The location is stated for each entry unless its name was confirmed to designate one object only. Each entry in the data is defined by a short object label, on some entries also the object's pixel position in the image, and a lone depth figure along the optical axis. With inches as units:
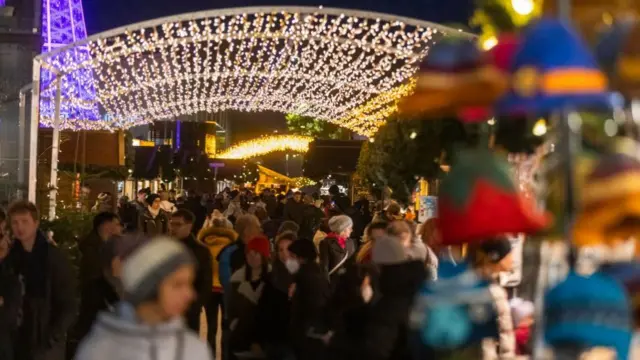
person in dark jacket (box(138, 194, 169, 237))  737.5
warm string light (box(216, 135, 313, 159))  2369.3
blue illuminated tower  1771.7
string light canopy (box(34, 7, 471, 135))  609.0
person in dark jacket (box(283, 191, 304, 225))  869.8
